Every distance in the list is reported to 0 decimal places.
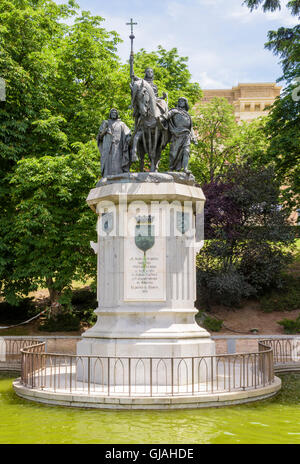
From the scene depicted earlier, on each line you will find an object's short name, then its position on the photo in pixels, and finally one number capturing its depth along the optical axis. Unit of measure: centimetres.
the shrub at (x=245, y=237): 2680
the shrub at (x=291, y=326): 2336
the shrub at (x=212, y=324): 2456
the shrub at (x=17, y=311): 2545
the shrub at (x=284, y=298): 2645
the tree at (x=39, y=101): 2105
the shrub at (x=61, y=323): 2405
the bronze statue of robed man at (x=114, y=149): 1333
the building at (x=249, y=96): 6669
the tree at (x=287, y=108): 2570
